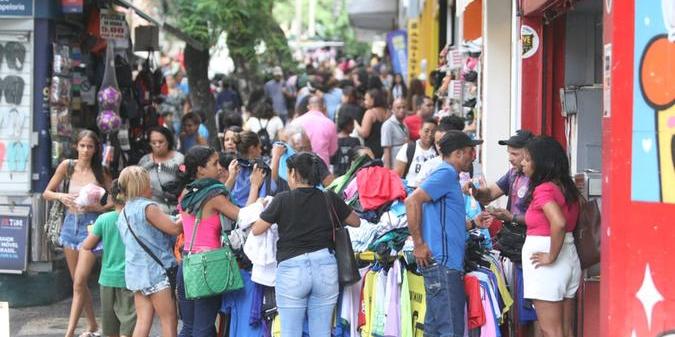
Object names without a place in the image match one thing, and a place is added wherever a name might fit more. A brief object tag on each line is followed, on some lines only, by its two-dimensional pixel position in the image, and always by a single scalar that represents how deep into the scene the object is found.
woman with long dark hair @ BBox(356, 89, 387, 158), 15.02
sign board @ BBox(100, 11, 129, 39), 12.77
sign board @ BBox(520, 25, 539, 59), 9.62
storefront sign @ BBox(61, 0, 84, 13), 11.53
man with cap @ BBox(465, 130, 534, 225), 8.23
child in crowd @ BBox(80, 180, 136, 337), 9.15
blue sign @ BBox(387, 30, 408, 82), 25.33
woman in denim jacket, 8.84
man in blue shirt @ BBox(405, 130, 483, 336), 7.86
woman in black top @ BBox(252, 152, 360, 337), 7.98
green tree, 16.94
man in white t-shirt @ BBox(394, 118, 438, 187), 11.20
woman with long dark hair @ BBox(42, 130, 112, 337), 10.38
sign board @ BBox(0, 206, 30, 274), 11.59
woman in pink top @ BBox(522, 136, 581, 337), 7.51
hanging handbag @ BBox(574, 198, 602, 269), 7.67
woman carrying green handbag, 8.48
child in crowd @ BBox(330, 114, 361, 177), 13.02
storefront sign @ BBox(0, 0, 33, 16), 11.48
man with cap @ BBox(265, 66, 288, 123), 23.02
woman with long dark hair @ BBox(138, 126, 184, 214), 10.88
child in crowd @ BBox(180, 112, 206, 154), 14.83
